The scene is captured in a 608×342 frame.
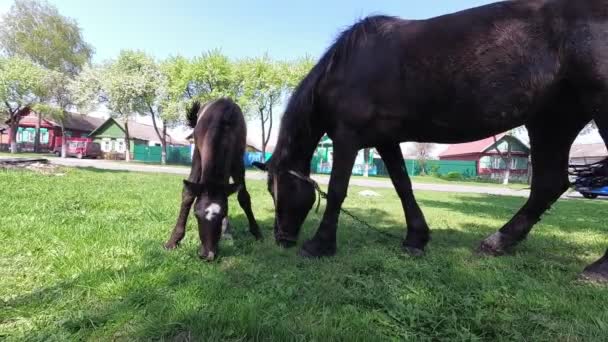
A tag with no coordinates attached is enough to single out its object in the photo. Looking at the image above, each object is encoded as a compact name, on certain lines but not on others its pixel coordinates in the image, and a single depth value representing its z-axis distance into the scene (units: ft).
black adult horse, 10.77
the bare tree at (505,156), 116.02
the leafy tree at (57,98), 121.90
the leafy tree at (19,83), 118.73
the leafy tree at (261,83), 119.65
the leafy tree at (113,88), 125.49
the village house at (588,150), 146.02
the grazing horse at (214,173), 11.96
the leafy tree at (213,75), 120.06
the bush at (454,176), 129.76
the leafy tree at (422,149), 217.11
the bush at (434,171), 138.31
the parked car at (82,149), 144.56
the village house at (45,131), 176.86
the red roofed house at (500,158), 143.33
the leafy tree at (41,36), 145.39
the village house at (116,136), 173.46
